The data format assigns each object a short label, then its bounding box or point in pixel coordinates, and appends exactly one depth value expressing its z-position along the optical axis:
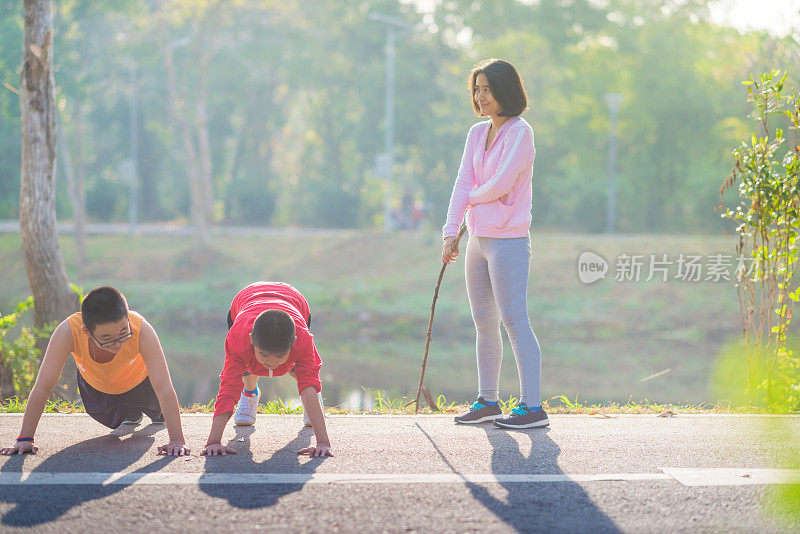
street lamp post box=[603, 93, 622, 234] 28.73
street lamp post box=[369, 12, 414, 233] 27.92
